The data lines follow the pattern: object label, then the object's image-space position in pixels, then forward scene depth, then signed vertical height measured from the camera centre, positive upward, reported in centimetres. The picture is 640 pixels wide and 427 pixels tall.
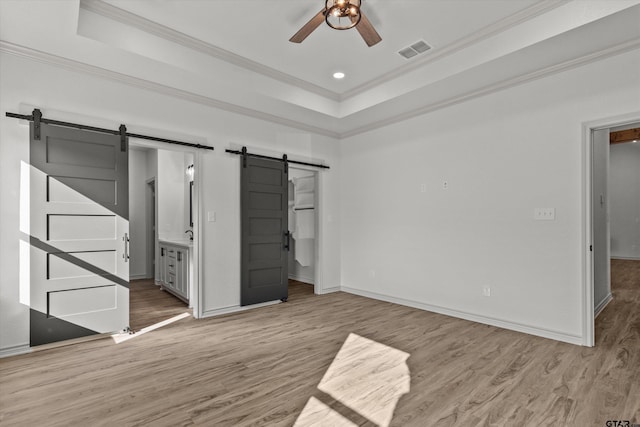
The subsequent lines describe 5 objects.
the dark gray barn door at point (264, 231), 462 -23
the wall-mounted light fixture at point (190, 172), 626 +83
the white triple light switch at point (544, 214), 347 +0
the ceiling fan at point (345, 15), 249 +154
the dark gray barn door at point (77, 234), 316 -18
